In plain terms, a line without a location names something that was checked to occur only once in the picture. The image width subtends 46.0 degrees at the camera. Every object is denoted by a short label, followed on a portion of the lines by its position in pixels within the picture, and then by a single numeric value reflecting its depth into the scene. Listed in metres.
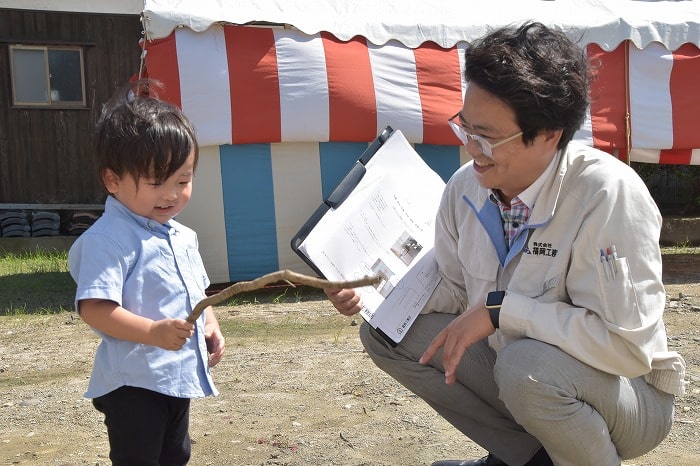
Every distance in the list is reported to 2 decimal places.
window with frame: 8.95
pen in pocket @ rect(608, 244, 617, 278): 1.96
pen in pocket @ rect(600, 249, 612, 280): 1.96
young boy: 1.91
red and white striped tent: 5.16
